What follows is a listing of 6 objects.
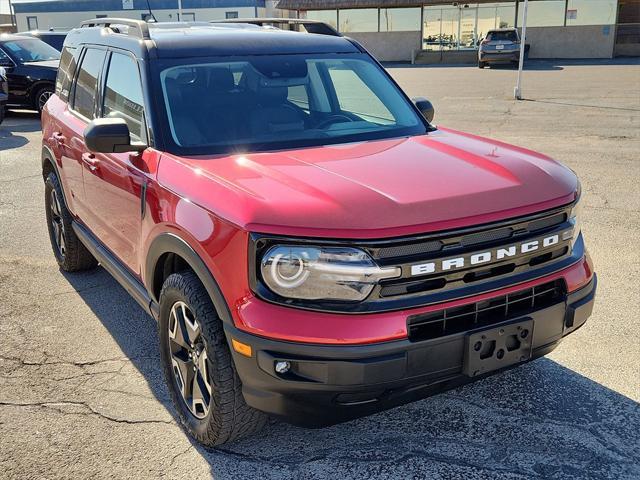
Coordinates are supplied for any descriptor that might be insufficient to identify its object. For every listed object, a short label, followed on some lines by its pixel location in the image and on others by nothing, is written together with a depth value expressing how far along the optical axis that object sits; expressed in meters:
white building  44.72
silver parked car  29.83
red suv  2.48
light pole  17.36
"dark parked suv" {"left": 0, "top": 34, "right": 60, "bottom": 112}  14.38
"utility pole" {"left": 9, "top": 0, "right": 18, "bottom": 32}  50.01
